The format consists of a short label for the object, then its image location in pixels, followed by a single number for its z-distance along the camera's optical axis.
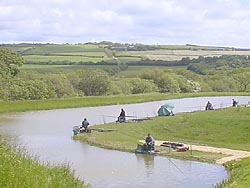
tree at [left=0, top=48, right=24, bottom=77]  80.94
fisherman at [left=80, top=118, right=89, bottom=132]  41.03
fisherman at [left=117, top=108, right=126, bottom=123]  47.25
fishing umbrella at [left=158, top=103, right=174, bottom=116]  50.56
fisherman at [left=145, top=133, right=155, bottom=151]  31.55
